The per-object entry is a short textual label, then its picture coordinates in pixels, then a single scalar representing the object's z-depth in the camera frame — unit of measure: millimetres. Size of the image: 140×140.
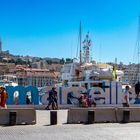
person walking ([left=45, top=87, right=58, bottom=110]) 25388
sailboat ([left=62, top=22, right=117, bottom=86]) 41125
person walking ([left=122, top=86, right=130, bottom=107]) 23025
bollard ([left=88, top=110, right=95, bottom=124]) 17719
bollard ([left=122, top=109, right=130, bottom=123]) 18203
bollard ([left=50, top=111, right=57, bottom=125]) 17300
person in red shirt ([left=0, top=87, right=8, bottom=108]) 19766
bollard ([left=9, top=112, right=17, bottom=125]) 16984
